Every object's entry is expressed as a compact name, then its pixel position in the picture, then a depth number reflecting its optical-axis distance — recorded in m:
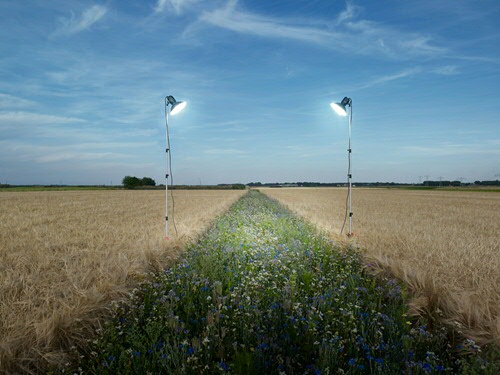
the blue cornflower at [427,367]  3.05
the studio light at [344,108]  10.68
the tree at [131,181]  142.00
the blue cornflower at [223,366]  3.15
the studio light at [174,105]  10.10
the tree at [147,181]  141.49
